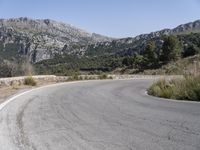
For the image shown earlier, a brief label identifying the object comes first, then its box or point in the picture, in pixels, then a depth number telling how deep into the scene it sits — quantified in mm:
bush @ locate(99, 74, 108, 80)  26697
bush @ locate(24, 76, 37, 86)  17548
